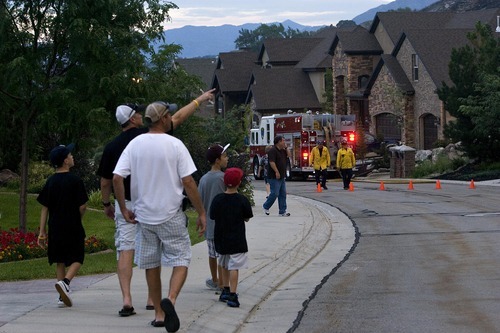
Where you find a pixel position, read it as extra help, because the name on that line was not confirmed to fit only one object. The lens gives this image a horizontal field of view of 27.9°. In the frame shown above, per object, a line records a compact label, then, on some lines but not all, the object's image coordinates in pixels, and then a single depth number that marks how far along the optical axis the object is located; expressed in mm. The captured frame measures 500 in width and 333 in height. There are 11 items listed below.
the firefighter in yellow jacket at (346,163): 34188
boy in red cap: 10930
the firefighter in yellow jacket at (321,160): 34812
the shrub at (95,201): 23928
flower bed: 14844
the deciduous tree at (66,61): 16047
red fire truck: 43438
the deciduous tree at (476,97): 39250
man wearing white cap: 10047
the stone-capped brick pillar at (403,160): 44509
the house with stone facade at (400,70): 56750
